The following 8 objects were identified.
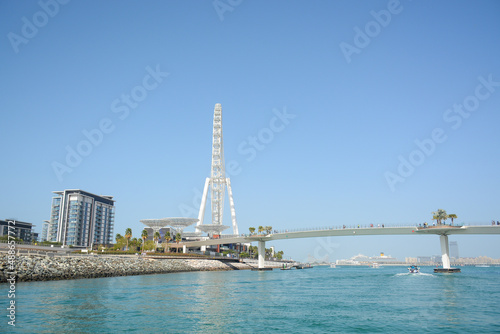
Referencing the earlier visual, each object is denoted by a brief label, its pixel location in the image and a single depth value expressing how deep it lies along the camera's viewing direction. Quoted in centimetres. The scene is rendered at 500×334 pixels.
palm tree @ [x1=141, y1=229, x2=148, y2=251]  12331
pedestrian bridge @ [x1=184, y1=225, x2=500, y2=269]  7912
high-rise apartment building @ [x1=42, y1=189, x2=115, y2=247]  16600
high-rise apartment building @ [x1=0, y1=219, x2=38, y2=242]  14750
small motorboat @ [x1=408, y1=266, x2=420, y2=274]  8496
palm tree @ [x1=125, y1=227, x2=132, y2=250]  11444
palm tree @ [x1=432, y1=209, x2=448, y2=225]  8669
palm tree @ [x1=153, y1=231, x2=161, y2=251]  13160
